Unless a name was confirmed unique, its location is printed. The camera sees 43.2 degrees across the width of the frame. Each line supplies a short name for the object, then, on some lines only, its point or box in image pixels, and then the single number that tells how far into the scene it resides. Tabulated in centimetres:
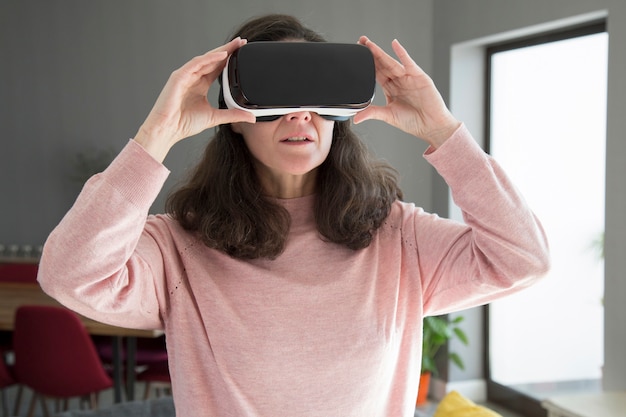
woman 104
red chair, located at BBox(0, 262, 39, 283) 413
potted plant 436
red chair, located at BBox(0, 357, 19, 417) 323
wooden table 311
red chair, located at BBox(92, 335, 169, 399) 343
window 370
